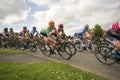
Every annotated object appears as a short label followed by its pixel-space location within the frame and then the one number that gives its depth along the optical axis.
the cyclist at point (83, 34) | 6.09
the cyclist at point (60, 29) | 4.94
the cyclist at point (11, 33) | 8.71
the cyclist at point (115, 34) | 3.04
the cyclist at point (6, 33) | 8.60
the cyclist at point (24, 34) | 7.24
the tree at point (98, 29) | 47.87
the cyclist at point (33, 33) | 6.75
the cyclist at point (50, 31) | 4.77
